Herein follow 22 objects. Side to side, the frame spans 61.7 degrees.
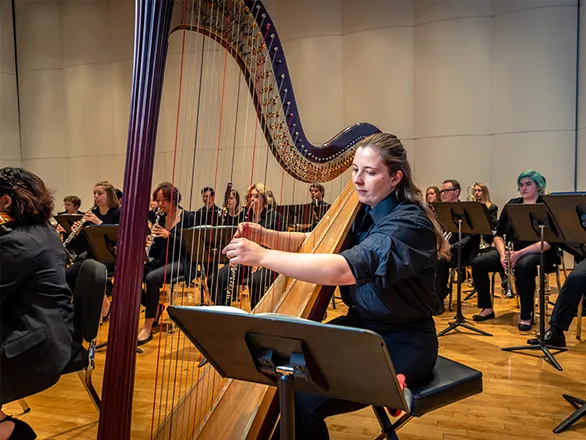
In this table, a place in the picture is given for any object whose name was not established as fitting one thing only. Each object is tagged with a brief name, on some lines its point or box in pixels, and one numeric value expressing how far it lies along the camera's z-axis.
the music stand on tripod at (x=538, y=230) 3.29
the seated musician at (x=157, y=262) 3.94
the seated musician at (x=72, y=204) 6.77
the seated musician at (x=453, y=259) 4.52
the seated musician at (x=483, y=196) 5.55
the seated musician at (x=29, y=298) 1.89
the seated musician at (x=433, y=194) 5.83
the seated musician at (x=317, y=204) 4.38
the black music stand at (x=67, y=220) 4.75
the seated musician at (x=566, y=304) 3.30
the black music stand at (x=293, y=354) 0.94
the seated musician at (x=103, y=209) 4.86
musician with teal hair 3.96
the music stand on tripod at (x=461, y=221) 3.78
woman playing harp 1.41
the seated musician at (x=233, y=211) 4.62
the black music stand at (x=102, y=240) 3.63
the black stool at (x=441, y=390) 1.54
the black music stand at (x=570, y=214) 2.62
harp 1.03
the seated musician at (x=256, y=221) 3.65
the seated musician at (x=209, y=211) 4.84
